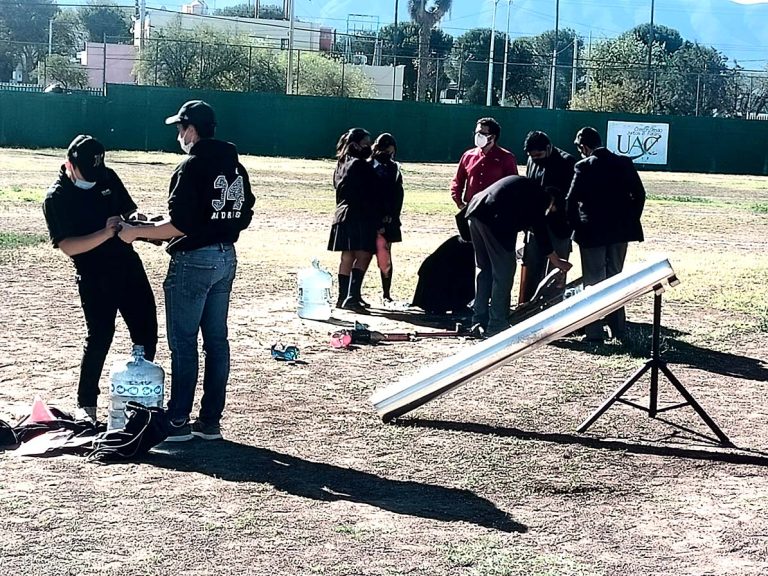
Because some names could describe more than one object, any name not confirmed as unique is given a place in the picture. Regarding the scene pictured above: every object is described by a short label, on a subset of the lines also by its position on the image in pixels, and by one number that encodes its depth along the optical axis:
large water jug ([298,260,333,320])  11.55
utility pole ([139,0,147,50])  65.38
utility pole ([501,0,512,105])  71.04
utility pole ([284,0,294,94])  53.15
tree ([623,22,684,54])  130.89
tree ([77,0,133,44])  134.00
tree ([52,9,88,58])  112.61
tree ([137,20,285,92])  60.28
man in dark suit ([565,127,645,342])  10.36
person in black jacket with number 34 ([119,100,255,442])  6.60
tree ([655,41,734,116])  71.75
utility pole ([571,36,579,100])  71.32
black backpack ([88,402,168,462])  6.57
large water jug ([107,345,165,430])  6.87
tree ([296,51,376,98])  65.19
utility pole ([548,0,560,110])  63.19
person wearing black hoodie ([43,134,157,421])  7.01
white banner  49.00
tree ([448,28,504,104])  90.79
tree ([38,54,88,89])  77.81
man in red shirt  11.52
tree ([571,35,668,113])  65.01
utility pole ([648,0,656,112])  60.28
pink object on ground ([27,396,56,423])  7.08
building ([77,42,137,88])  83.31
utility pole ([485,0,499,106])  59.92
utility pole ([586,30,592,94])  76.56
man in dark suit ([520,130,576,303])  10.94
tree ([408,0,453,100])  80.50
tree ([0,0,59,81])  121.94
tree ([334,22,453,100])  80.78
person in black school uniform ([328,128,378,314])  11.86
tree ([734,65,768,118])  63.70
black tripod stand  7.39
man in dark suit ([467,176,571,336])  10.30
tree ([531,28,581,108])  89.69
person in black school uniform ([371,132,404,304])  12.04
